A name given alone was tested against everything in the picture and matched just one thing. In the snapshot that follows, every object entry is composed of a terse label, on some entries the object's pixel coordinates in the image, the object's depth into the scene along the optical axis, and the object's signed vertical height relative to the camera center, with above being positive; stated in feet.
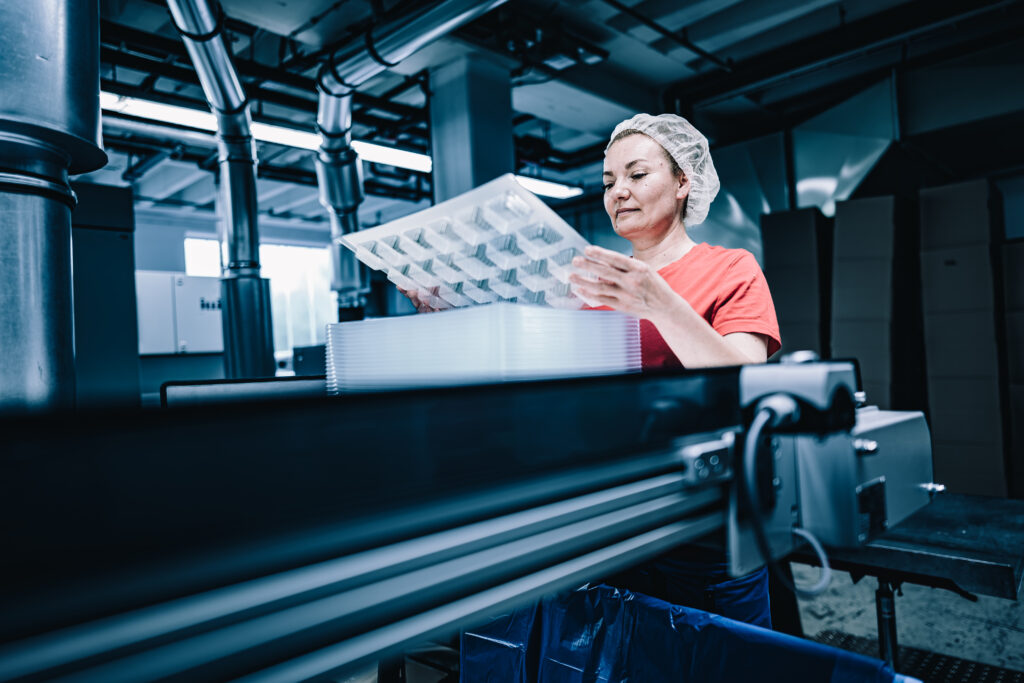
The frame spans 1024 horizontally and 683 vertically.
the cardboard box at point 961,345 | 10.46 -0.34
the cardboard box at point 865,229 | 11.42 +1.89
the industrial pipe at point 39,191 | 1.97 +0.57
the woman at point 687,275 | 3.11 +0.33
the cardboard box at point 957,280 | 10.46 +0.80
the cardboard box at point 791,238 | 12.35 +1.92
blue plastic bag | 3.30 -1.94
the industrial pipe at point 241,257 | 9.51 +1.51
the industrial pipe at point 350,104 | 8.29 +4.08
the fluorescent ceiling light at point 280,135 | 9.81 +3.92
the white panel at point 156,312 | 11.90 +0.81
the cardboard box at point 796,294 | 12.27 +0.74
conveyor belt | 0.75 -0.27
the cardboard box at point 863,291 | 11.39 +0.72
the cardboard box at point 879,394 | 11.17 -1.21
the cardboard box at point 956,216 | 10.48 +1.93
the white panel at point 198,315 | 12.44 +0.76
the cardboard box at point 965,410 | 10.39 -1.49
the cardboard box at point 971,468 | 10.29 -2.47
